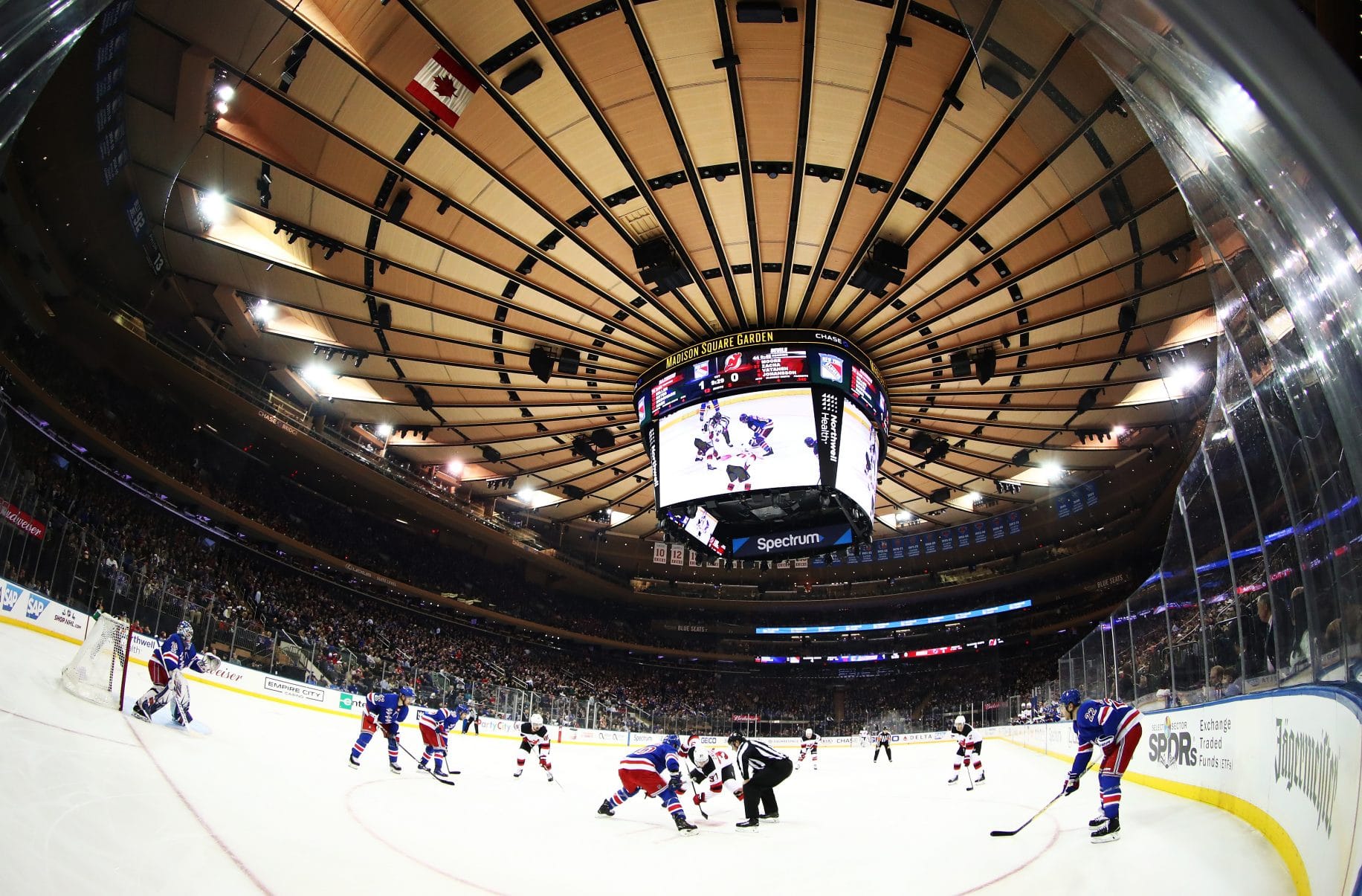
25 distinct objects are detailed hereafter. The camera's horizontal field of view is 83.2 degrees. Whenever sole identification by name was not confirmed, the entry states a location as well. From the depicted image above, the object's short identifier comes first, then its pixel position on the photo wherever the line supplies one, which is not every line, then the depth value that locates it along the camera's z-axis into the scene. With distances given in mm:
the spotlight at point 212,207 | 14398
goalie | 11086
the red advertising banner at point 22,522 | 8781
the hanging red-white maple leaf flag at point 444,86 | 11094
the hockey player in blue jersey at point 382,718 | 12586
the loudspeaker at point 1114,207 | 12969
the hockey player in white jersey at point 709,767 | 10719
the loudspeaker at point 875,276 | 14953
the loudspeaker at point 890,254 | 14773
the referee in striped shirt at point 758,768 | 10109
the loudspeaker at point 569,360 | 18719
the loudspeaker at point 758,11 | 9930
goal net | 10680
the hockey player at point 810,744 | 23188
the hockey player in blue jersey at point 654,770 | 9734
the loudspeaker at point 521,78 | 11000
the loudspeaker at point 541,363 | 18344
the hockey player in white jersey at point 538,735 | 14820
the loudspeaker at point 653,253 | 14719
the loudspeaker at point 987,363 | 18047
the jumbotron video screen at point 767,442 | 16219
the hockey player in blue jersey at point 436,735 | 12789
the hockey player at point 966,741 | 15922
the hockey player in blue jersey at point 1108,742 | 7898
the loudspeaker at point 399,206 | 13617
